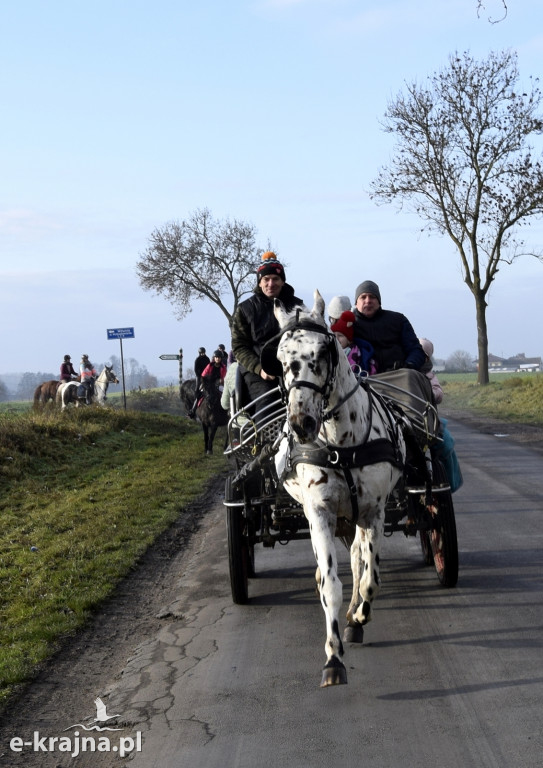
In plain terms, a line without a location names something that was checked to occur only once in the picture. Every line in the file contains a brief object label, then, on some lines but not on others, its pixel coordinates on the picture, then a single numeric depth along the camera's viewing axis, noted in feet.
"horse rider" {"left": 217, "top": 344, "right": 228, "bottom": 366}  68.65
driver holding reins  24.21
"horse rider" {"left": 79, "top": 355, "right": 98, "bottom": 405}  107.86
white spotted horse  16.87
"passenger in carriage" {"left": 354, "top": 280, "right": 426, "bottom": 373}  25.71
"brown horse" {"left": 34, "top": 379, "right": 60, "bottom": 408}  109.76
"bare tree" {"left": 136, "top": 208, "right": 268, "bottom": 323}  174.91
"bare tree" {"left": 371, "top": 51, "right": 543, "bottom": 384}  122.93
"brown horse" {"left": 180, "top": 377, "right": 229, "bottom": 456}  65.16
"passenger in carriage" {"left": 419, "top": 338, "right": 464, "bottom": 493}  25.14
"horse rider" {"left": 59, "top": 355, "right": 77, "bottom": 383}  113.39
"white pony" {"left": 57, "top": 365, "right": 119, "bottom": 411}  102.47
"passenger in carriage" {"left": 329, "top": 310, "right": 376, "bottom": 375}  24.32
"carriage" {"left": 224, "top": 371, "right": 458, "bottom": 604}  22.76
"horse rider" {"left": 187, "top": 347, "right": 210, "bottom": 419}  73.93
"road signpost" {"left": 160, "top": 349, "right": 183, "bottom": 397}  115.85
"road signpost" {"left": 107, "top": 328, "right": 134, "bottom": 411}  92.94
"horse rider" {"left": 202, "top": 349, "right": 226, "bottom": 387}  66.85
